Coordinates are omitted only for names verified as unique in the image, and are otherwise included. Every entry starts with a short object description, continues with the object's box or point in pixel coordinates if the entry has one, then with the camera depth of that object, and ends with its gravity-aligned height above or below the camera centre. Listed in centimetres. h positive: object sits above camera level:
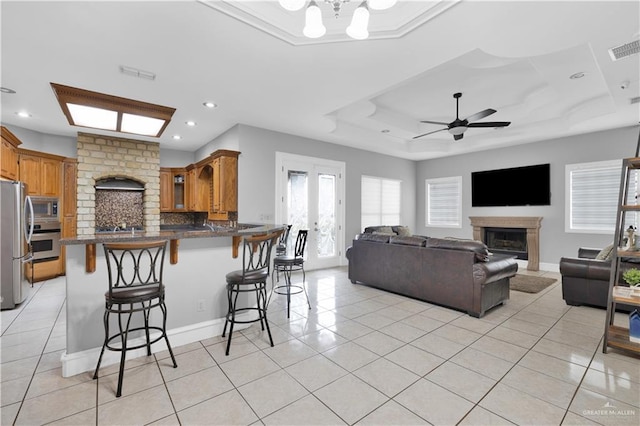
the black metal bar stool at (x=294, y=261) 371 -66
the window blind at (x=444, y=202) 776 +25
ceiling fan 410 +133
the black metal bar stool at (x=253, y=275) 262 -60
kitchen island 230 -72
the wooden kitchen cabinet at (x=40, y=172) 506 +73
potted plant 258 -61
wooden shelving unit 249 -72
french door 568 +17
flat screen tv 624 +56
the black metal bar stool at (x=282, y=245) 457 -56
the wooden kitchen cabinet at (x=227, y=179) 507 +58
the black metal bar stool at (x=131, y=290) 205 -59
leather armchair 358 -91
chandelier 186 +135
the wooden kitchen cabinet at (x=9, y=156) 431 +88
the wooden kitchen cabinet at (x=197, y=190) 661 +49
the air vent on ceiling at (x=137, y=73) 312 +155
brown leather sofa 346 -80
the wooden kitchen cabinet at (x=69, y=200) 556 +23
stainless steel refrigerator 376 -44
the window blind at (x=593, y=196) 542 +28
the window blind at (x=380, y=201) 728 +25
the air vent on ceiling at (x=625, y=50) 269 +156
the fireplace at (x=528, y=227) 622 -36
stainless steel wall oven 496 -51
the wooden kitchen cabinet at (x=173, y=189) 698 +54
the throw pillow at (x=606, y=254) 379 -59
